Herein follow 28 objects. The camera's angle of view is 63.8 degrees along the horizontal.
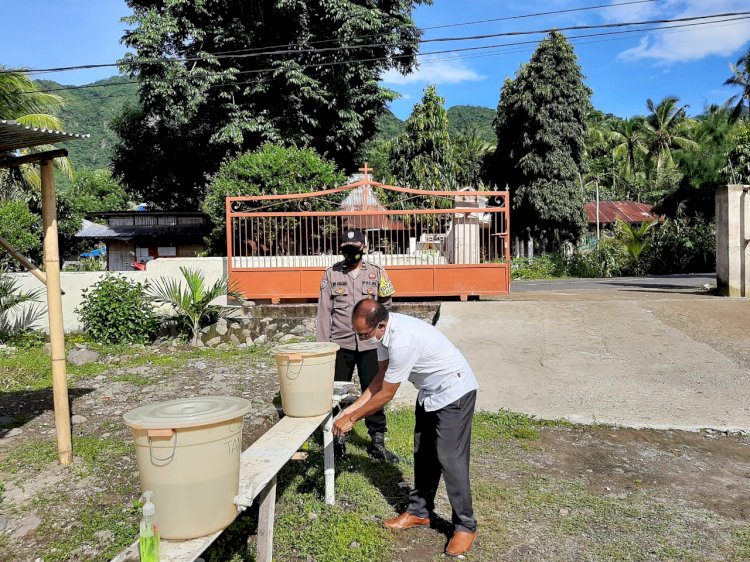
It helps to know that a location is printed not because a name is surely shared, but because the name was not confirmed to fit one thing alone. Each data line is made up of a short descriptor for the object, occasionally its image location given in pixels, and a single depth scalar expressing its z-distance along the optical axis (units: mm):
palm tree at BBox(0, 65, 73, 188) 15070
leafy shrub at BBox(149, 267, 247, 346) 9852
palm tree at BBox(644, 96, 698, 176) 43969
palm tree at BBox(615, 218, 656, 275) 25594
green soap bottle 2092
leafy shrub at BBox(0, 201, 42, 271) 19922
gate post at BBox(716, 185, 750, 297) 11000
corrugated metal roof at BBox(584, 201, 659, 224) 36625
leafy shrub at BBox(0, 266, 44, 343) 10266
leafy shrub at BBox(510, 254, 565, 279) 24734
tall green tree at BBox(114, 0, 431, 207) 18219
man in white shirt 3285
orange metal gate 10891
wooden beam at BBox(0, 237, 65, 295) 4688
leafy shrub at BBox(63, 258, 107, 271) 20530
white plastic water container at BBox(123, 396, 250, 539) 2279
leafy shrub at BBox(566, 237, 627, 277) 25016
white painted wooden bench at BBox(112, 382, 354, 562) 2271
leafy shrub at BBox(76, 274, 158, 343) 9727
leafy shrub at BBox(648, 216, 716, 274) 26062
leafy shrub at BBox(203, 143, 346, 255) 13820
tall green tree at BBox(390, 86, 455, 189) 27891
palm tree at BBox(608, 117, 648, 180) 44219
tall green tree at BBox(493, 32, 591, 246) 26016
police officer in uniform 4875
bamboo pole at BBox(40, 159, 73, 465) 4668
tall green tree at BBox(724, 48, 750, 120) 30156
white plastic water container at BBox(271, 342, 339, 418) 3805
